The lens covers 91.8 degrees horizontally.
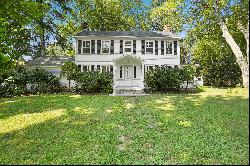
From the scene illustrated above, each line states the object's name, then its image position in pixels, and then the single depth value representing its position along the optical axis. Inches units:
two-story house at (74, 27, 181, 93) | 493.7
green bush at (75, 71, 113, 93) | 408.5
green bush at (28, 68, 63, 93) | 431.9
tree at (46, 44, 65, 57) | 914.7
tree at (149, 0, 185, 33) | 749.9
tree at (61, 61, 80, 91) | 440.5
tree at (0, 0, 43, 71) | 228.0
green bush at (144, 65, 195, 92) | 413.9
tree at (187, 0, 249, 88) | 227.3
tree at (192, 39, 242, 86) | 554.3
